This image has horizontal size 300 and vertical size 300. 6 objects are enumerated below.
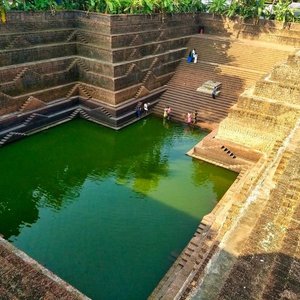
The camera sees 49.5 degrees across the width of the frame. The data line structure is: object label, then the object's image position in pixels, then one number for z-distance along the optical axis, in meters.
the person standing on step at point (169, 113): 19.17
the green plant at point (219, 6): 26.47
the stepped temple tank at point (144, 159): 6.66
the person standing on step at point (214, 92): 19.94
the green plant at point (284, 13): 23.92
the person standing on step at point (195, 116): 18.72
